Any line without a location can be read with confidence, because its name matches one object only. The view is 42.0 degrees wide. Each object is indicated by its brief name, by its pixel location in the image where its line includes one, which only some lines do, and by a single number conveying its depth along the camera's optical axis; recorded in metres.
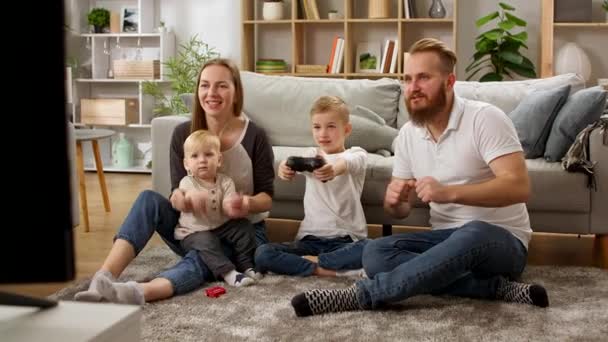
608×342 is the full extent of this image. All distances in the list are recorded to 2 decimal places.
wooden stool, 3.95
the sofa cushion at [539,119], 3.35
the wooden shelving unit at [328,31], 6.00
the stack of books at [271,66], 6.19
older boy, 2.84
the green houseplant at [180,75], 6.07
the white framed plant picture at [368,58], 6.12
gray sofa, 3.16
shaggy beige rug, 2.18
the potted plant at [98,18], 6.45
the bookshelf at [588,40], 5.77
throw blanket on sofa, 3.13
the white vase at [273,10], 6.16
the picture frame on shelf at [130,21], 6.56
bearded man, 2.31
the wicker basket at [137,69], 6.36
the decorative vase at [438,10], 5.89
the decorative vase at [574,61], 5.51
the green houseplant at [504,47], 5.55
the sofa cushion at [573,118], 3.21
